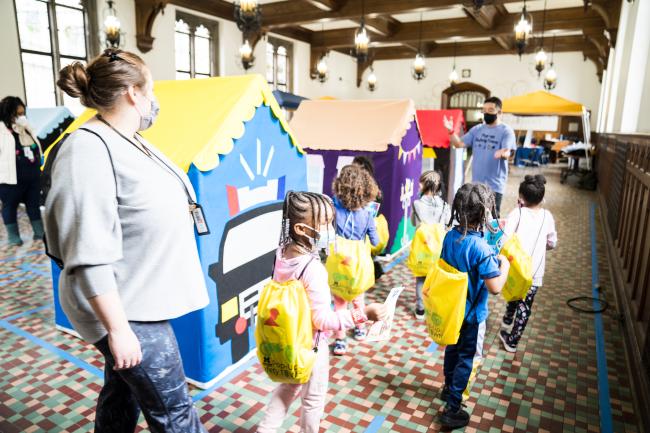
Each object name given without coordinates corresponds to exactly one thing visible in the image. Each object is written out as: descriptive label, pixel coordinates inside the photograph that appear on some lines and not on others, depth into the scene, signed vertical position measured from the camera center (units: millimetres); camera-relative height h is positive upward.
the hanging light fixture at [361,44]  8148 +1525
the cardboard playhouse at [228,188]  2188 -319
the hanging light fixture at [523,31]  6719 +1488
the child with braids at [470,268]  1941 -575
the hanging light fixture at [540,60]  8914 +1418
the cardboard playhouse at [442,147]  5969 -207
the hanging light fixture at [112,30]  7250 +1482
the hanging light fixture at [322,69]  11922 +1537
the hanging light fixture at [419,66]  10484 +1471
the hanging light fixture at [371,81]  14758 +1556
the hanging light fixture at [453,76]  14031 +1669
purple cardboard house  4328 -146
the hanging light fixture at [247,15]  5930 +1455
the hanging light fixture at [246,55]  9835 +1548
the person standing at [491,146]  3834 -116
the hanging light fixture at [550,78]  10492 +1273
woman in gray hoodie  1071 -281
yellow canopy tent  11431 +724
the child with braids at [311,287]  1538 -528
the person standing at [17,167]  4297 -438
